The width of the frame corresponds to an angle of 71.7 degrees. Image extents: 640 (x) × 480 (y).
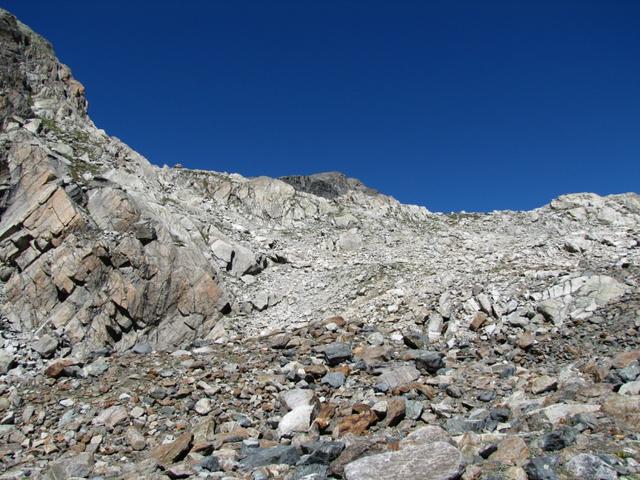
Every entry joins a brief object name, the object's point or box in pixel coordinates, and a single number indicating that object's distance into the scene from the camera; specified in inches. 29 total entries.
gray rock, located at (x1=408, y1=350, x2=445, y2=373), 575.2
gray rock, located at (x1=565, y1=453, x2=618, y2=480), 258.4
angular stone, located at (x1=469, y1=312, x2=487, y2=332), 667.4
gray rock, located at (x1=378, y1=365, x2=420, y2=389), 532.9
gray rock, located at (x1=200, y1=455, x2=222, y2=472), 353.7
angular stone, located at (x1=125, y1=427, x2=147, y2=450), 450.0
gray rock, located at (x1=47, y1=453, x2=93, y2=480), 391.2
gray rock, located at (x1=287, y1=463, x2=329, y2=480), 310.2
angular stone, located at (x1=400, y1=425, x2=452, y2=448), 343.0
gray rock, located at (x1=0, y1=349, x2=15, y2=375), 662.5
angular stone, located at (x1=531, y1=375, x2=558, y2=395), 460.9
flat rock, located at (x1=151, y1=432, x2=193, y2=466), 398.6
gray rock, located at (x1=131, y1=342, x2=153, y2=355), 737.2
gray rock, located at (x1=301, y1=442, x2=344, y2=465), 336.5
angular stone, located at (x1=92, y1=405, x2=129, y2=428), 490.6
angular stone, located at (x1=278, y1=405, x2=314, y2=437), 445.1
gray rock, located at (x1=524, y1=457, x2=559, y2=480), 265.4
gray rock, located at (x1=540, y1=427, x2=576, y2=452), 309.1
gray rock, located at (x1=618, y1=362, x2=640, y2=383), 428.8
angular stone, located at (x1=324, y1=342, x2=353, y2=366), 605.8
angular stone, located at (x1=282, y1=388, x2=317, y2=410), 489.7
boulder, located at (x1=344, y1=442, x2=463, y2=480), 278.2
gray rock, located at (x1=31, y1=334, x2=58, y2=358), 719.1
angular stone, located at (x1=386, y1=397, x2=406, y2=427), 435.8
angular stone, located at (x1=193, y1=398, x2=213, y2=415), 502.0
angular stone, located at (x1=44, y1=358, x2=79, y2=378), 608.7
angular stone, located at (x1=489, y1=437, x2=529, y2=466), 296.2
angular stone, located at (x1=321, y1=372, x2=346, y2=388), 542.3
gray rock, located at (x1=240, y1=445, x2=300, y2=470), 355.9
